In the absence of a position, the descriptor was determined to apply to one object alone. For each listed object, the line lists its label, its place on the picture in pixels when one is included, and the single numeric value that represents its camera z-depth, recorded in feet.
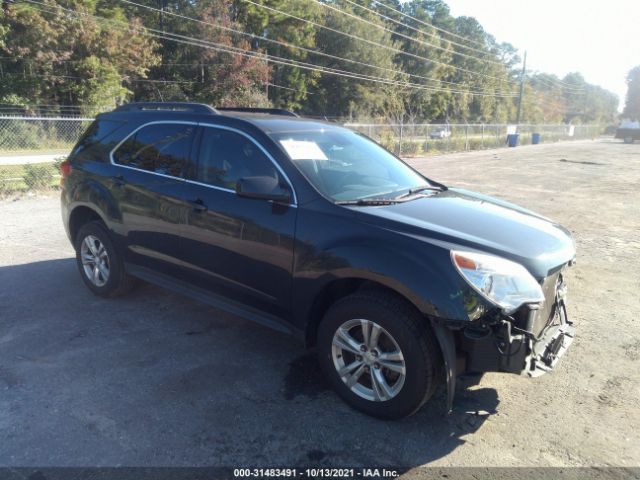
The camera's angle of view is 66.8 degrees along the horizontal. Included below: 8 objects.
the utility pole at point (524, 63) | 187.42
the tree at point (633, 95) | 361.51
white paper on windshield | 11.80
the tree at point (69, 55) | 99.86
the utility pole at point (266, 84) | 133.47
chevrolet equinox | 9.14
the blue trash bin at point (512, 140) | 135.03
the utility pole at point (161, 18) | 130.63
